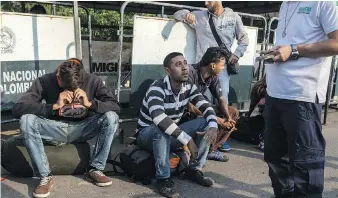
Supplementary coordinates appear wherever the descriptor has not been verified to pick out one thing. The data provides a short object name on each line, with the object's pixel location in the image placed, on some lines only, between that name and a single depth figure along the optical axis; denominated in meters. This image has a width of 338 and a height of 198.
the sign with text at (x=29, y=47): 3.98
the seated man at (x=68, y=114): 3.27
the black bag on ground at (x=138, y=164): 3.50
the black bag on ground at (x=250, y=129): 5.00
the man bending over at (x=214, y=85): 3.95
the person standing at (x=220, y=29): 4.60
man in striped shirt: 3.27
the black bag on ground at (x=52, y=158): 3.46
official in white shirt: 2.40
